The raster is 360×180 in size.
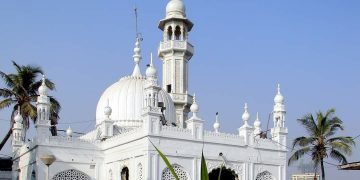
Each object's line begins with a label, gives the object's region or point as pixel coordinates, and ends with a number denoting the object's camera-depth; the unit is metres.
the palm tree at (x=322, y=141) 28.95
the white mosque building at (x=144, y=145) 22.27
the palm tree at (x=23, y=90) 29.16
